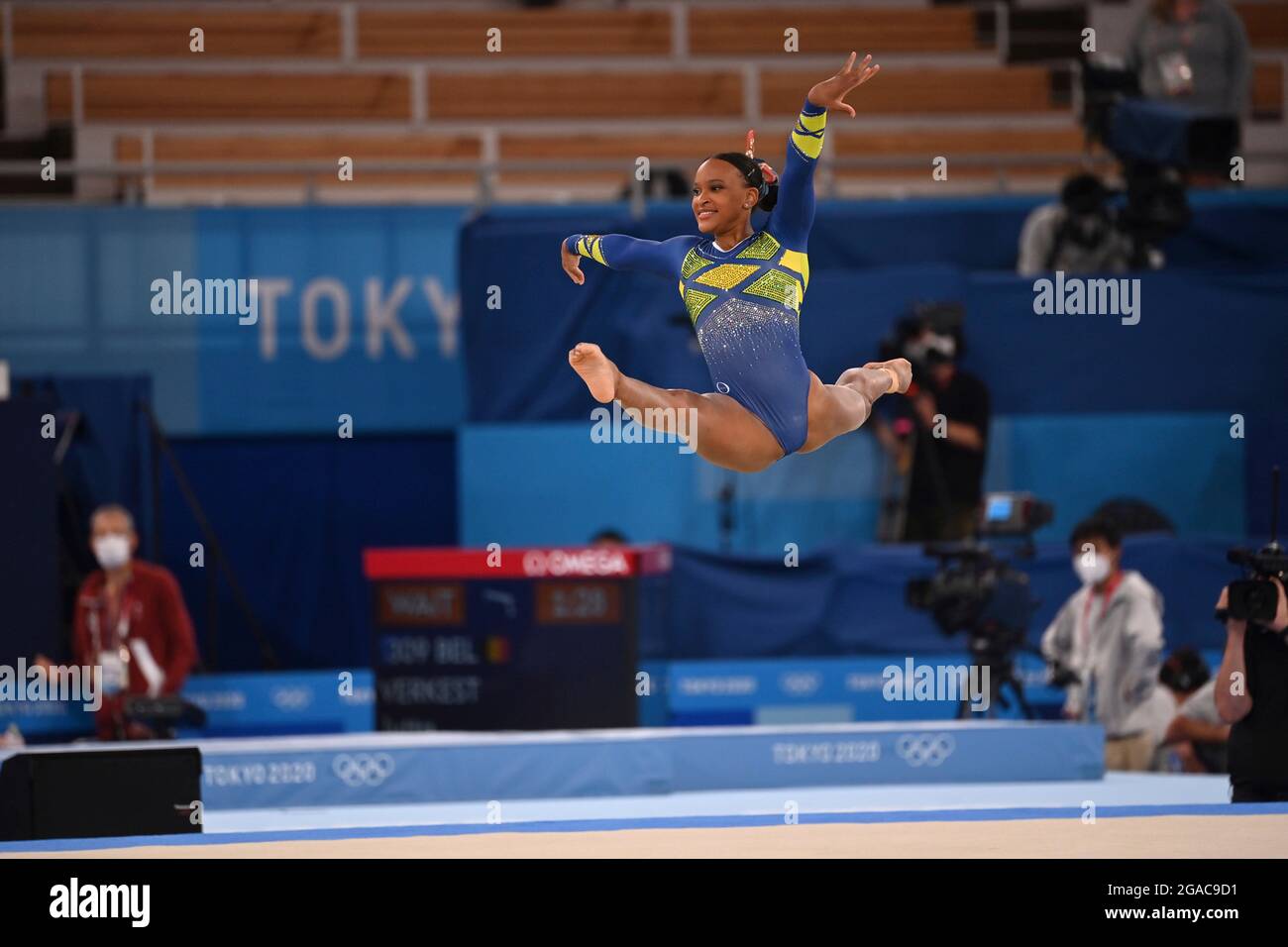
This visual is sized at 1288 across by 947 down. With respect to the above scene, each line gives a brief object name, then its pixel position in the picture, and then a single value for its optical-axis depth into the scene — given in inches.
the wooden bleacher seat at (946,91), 510.6
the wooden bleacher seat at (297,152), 495.8
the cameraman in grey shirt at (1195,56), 416.8
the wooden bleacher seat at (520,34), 519.8
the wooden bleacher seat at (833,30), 522.6
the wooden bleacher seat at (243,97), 499.2
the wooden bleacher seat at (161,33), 508.7
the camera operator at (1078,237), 394.0
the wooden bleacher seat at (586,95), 513.3
